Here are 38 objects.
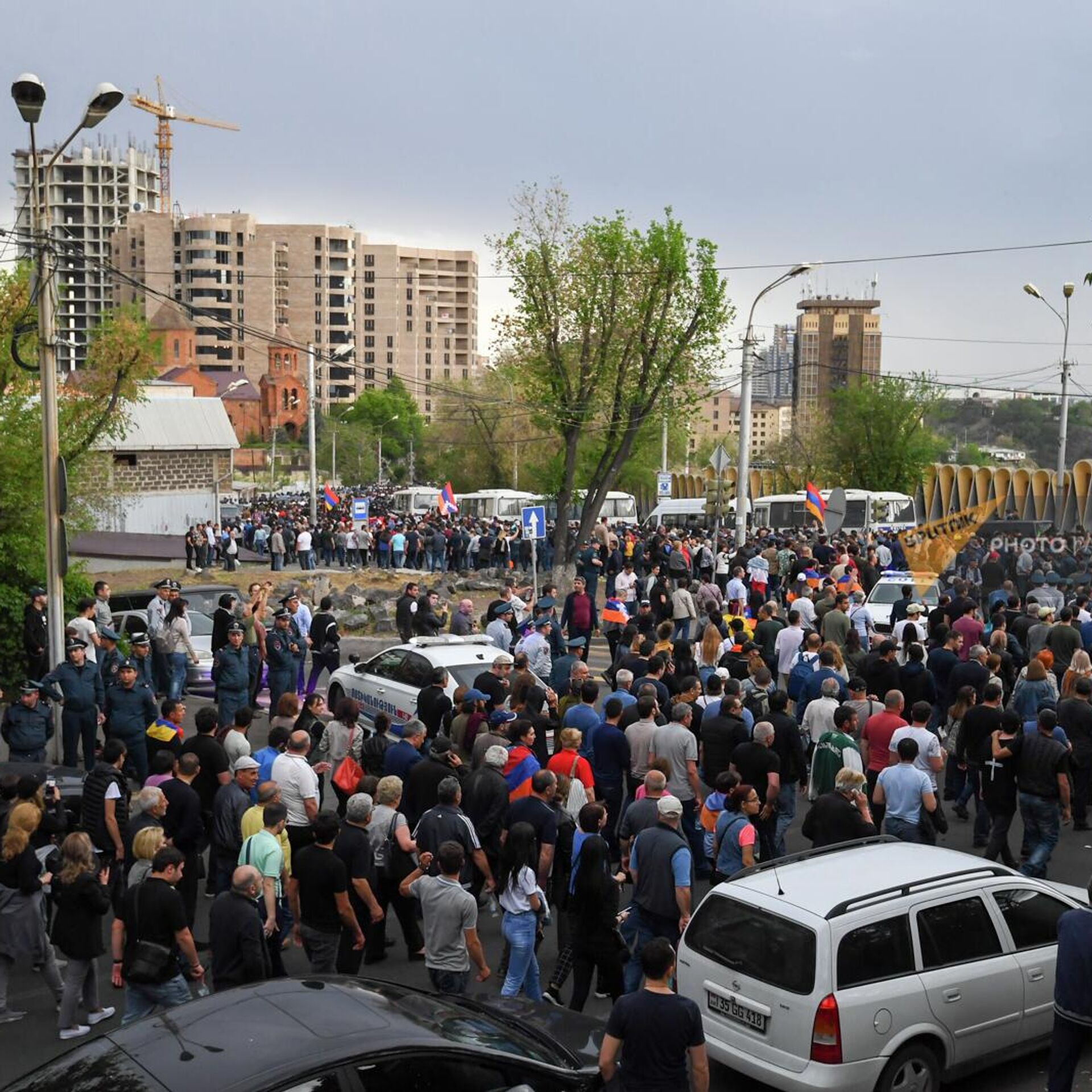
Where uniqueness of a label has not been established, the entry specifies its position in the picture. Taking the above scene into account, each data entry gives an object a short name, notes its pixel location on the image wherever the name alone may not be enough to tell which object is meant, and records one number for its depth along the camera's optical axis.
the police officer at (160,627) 17.16
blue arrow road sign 24.88
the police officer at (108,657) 14.88
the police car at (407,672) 14.63
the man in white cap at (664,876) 8.13
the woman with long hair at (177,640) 17.02
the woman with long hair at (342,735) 11.23
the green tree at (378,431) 111.31
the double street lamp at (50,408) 14.27
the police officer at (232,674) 14.73
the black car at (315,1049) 4.79
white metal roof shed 43.75
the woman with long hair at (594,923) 8.04
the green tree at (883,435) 62.62
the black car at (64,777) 10.75
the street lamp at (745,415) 30.11
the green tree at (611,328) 34.09
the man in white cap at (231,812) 9.21
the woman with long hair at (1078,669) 13.09
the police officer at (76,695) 13.62
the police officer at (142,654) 14.90
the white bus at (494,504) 65.81
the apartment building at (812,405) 110.85
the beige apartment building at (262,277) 171.75
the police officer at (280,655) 16.45
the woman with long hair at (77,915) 7.83
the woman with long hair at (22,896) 8.17
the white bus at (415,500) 71.00
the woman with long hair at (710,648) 15.98
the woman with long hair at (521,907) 8.10
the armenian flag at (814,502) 33.97
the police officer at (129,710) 12.44
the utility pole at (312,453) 45.09
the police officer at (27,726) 12.01
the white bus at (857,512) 53.56
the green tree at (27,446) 18.53
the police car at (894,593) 22.95
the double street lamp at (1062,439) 41.06
